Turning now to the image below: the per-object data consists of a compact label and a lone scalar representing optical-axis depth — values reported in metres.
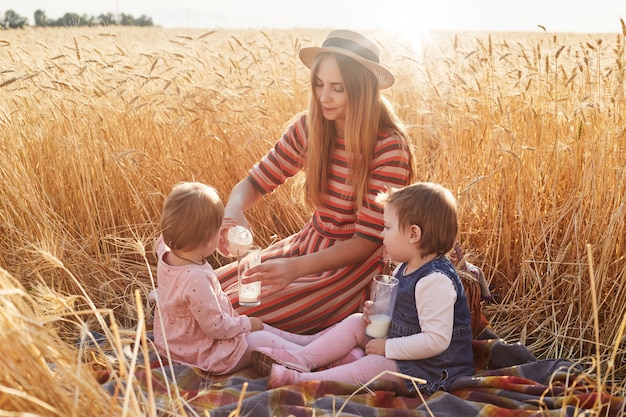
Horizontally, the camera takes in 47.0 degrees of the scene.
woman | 2.63
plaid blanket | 2.05
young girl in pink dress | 2.22
